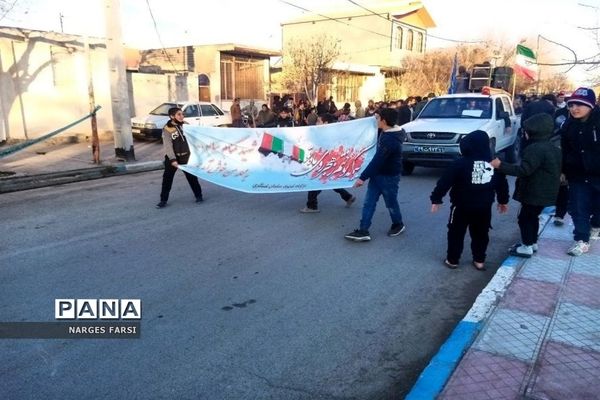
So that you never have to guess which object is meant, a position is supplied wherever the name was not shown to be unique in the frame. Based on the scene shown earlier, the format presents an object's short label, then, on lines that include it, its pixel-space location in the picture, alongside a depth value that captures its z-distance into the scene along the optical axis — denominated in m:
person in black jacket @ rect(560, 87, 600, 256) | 5.05
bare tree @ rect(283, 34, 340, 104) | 26.25
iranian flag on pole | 21.59
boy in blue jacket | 5.98
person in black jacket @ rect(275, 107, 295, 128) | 9.20
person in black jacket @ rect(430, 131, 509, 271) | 4.86
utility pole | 12.16
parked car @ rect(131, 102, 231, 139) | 16.62
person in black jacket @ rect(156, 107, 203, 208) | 7.67
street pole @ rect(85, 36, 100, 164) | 11.97
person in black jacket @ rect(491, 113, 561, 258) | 4.97
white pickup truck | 10.23
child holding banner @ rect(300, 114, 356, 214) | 7.58
